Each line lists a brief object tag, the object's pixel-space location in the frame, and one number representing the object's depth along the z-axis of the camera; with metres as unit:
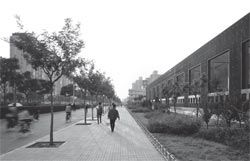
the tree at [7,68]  37.81
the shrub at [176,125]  14.26
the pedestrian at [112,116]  16.34
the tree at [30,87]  55.06
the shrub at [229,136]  9.91
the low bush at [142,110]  44.90
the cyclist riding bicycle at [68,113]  24.78
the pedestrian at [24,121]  14.92
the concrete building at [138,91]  138.62
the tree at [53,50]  11.39
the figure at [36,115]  25.47
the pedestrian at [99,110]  22.22
